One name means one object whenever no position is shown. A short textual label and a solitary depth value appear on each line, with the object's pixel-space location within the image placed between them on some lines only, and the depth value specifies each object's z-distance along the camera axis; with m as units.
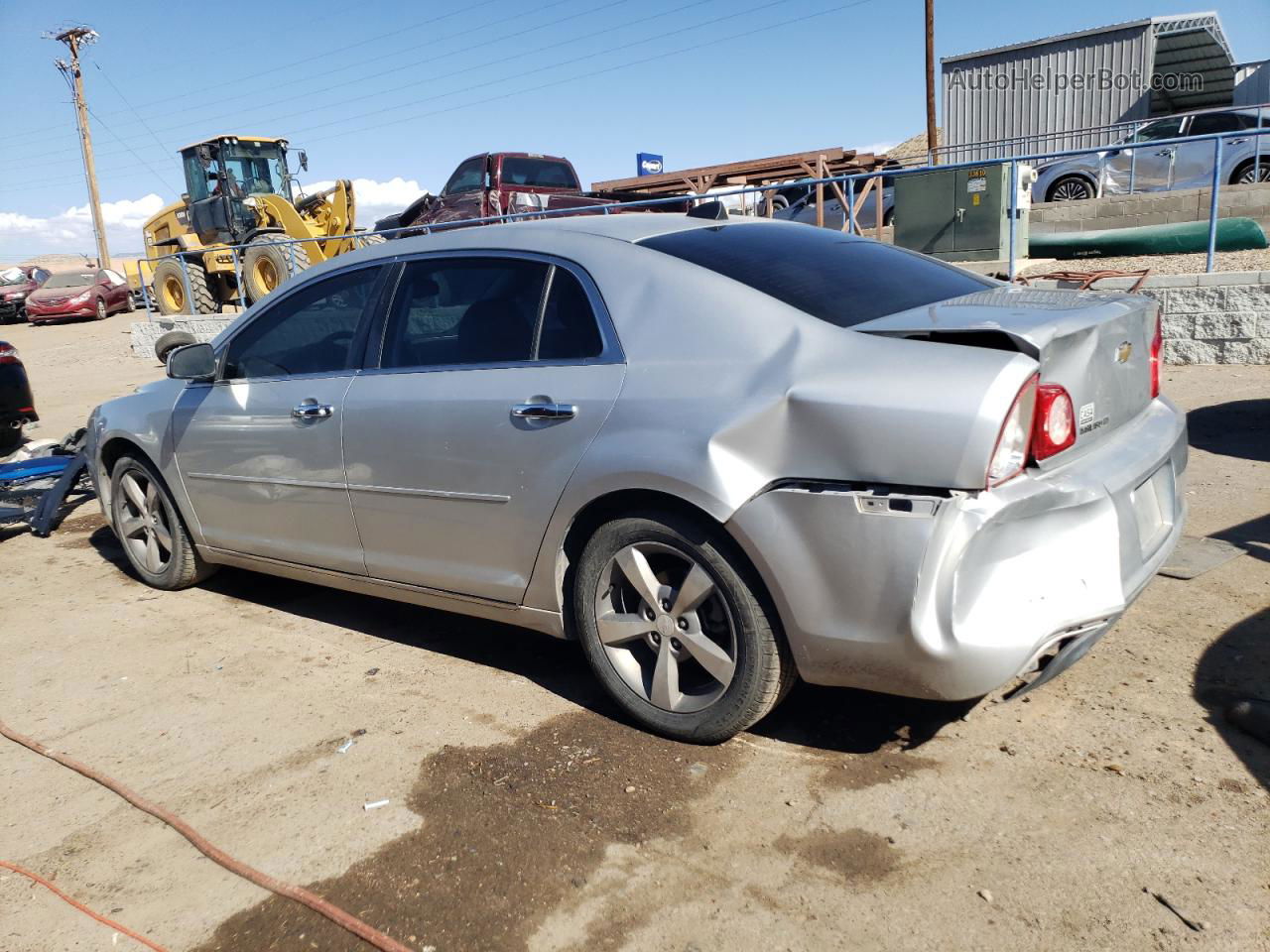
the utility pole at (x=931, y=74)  26.16
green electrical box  10.42
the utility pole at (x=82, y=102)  43.97
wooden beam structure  21.52
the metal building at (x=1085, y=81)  25.83
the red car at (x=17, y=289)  32.22
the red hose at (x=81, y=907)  2.46
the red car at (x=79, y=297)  28.78
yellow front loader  17.16
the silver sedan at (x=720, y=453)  2.57
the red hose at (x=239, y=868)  2.39
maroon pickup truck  15.69
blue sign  28.02
